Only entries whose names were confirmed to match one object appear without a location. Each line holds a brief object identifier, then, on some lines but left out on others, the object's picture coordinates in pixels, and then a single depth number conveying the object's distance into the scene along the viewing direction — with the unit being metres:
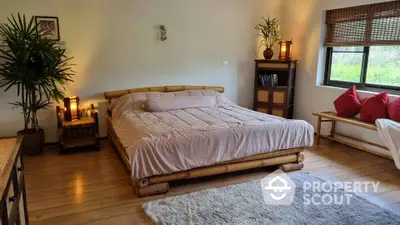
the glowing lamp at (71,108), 4.23
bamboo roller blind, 3.89
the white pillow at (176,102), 4.19
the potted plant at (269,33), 5.40
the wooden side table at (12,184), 1.18
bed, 2.82
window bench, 3.85
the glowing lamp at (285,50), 5.26
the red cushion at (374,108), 3.78
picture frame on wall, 4.16
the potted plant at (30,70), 3.71
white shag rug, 2.44
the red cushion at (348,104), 4.17
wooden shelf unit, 5.27
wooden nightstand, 4.10
